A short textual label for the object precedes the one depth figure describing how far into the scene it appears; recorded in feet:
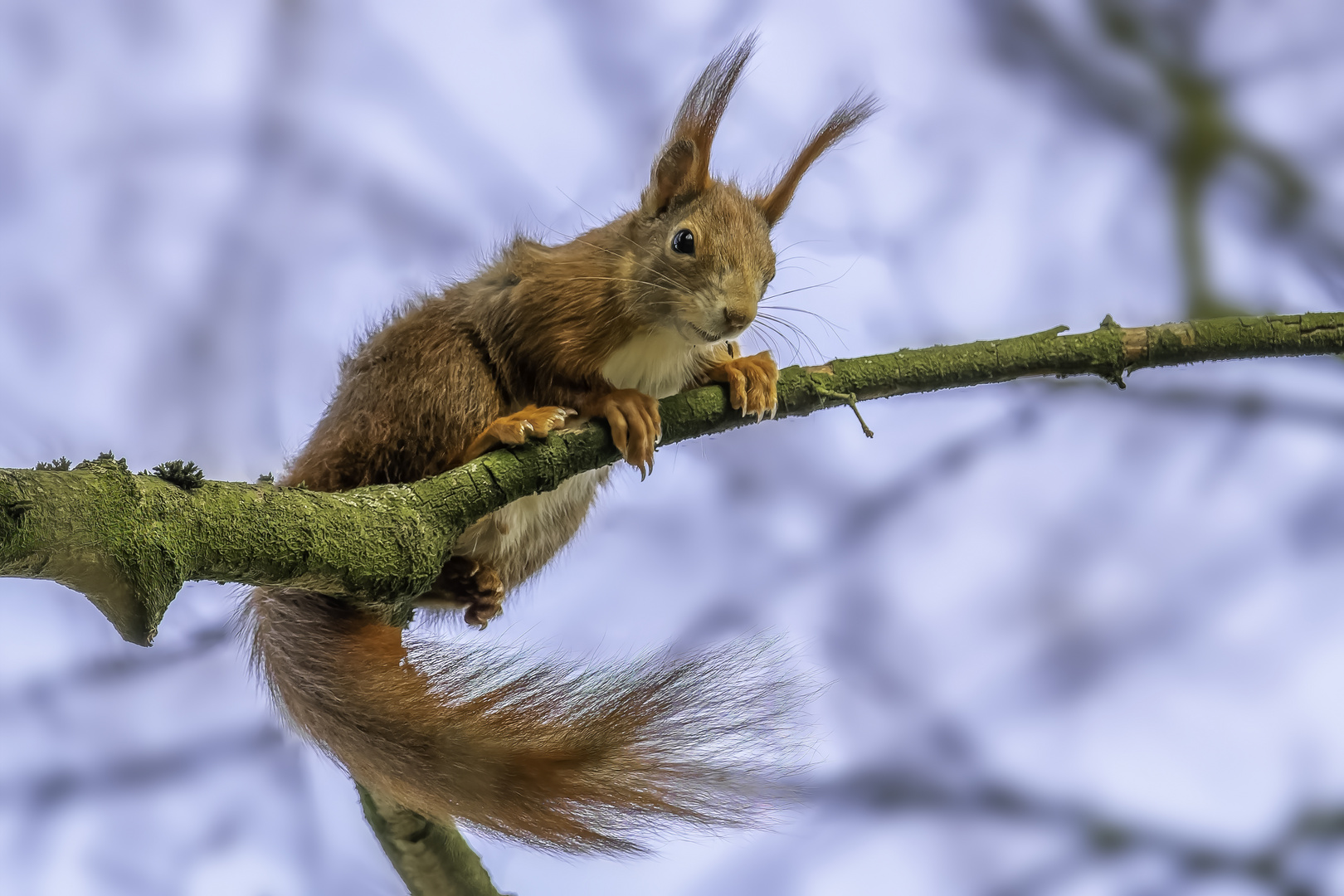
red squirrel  18.96
